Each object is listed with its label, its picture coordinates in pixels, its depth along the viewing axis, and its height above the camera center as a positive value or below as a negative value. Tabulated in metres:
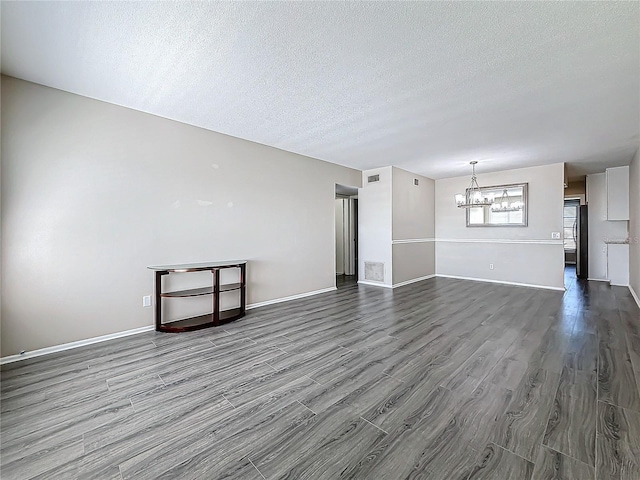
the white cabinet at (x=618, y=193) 6.07 +0.97
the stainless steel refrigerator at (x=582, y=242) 7.21 -0.11
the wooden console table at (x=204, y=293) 3.44 -0.68
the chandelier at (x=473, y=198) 5.49 +0.87
